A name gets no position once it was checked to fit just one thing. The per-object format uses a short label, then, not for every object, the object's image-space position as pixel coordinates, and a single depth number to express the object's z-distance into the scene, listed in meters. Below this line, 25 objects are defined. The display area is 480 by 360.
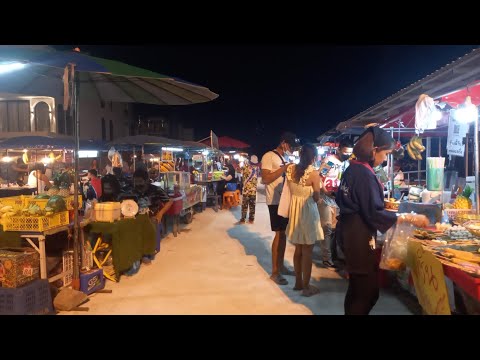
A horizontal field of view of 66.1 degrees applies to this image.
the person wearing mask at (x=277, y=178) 5.27
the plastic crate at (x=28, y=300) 3.82
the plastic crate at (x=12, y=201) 5.17
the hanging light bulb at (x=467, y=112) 4.46
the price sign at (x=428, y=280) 2.84
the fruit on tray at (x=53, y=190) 5.30
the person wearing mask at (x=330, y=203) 6.09
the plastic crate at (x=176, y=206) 8.34
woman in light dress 4.64
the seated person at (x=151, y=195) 7.34
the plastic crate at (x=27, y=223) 4.35
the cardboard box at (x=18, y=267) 3.91
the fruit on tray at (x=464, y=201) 4.63
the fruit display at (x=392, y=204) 4.93
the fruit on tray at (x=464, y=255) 2.88
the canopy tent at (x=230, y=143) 19.82
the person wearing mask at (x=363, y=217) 2.95
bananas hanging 5.89
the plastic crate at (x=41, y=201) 4.72
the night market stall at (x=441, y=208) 2.92
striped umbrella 3.95
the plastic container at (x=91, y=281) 4.71
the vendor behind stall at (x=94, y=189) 8.21
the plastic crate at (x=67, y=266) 4.87
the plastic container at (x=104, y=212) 5.38
